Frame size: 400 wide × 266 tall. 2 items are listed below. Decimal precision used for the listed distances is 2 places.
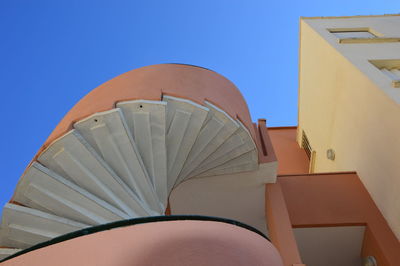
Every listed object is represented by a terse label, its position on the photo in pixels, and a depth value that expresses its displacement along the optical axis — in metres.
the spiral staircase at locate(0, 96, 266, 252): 5.33
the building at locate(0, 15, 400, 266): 3.42
